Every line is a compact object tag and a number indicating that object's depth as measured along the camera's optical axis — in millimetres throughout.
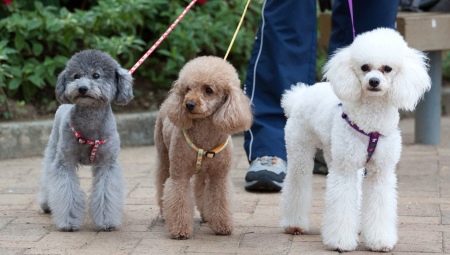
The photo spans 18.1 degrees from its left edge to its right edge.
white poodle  6303
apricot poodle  6656
